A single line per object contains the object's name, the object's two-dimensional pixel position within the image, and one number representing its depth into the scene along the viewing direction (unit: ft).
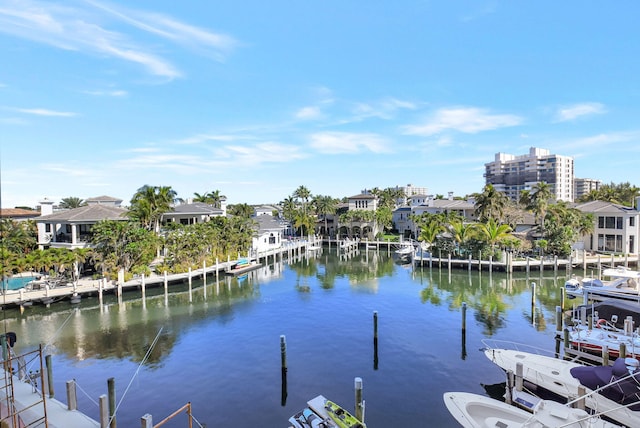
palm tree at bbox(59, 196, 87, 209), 273.75
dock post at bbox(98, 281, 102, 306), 110.76
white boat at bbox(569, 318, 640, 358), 62.01
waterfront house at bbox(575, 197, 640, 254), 167.43
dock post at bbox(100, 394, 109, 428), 41.81
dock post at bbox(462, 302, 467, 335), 75.51
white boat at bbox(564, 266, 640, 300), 88.79
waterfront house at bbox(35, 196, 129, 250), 140.36
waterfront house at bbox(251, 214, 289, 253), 205.16
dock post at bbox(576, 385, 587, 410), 43.68
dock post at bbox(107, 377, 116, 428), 46.62
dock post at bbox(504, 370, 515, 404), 51.96
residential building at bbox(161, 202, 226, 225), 188.44
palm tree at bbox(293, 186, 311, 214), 285.43
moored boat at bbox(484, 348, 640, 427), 43.73
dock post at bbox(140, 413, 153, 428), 36.85
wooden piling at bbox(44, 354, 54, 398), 50.19
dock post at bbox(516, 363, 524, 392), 52.13
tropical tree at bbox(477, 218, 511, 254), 160.45
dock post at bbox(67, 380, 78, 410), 45.29
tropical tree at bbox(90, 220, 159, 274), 123.54
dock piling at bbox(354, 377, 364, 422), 45.24
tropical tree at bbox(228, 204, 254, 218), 265.95
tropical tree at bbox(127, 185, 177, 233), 156.46
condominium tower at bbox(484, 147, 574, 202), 502.38
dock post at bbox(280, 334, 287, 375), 61.87
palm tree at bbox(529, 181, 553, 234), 182.70
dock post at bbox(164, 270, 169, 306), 117.60
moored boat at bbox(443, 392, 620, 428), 38.50
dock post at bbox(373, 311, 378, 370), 69.01
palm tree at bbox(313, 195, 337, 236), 290.15
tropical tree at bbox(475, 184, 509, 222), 188.03
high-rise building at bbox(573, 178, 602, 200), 575.79
